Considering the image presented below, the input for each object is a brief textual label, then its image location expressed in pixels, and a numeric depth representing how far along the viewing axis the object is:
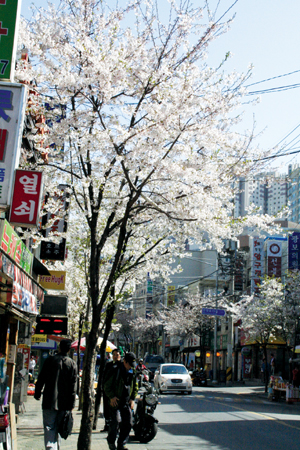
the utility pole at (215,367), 42.53
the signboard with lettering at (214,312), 37.30
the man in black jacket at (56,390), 6.99
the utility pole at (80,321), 22.77
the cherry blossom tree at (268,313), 29.21
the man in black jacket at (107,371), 8.51
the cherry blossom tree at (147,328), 75.13
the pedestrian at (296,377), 24.02
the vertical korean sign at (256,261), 41.06
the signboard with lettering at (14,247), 8.59
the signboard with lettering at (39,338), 24.22
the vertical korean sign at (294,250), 38.66
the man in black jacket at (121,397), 8.14
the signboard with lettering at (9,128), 6.74
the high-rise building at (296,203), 135.15
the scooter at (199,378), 37.72
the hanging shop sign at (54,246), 15.71
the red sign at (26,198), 7.22
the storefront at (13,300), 7.97
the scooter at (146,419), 10.41
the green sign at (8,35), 6.83
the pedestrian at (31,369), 27.84
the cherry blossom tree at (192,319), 53.87
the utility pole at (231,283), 41.78
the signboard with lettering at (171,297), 70.12
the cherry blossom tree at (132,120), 8.64
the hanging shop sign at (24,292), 8.34
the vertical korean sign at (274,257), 40.38
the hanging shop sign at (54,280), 17.38
